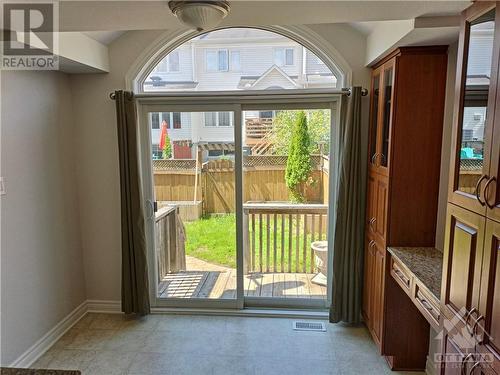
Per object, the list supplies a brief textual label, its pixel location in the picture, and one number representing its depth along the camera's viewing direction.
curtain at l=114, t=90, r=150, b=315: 3.02
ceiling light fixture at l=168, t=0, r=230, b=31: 1.49
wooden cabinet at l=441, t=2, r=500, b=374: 1.30
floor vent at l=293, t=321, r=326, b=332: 3.10
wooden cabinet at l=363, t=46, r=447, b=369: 2.34
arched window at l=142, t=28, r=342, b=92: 3.06
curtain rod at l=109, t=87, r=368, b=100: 2.99
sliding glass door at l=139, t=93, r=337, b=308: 3.18
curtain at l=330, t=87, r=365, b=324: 2.89
